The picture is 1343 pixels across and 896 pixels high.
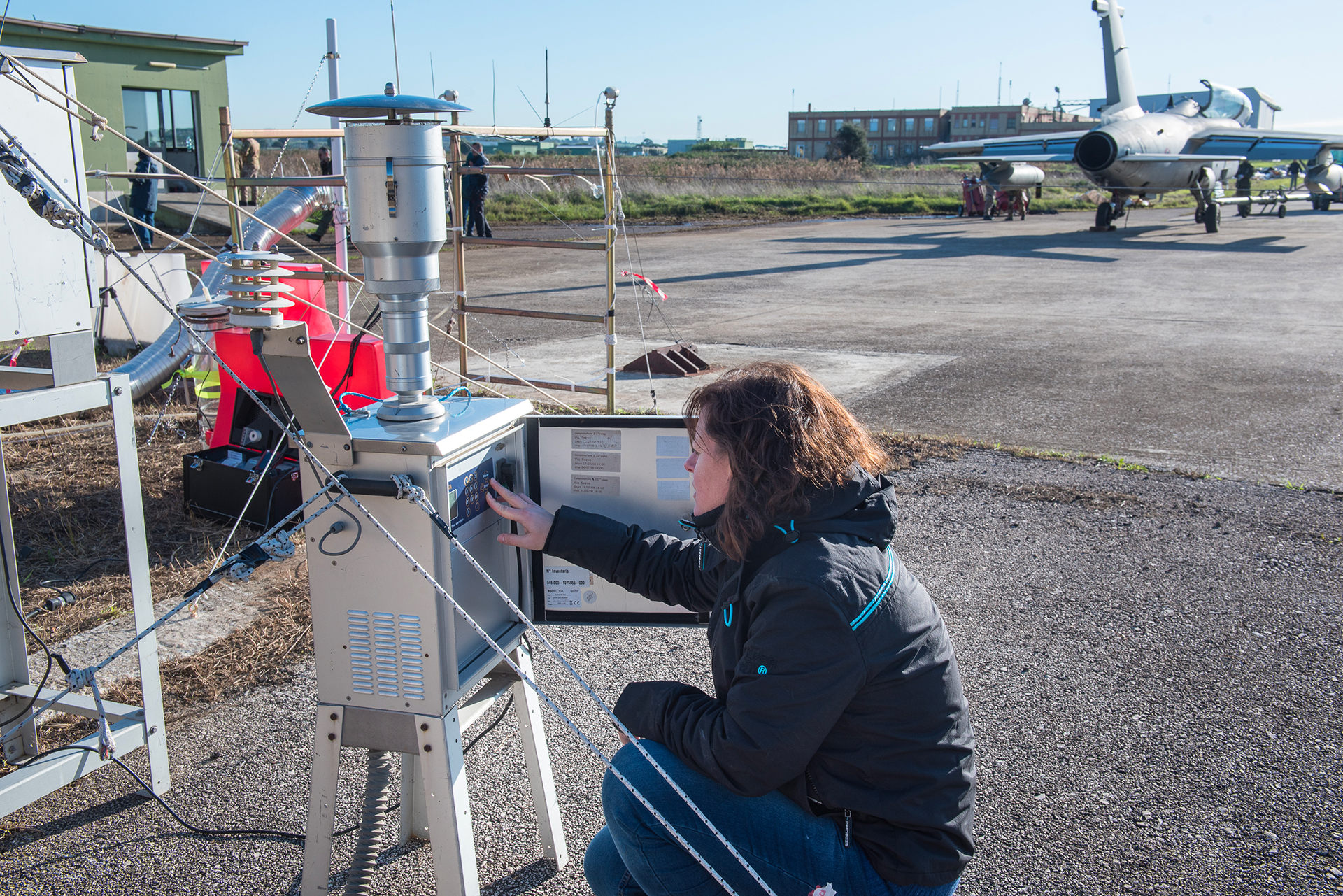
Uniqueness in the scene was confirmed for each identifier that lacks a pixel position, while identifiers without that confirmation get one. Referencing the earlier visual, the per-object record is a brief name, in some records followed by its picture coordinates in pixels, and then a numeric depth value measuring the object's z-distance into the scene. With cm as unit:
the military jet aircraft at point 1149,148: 2395
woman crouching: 175
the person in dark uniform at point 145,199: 1773
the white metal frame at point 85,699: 281
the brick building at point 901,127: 11069
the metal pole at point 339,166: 744
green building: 2545
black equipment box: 521
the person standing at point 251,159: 917
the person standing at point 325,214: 1772
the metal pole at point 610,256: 709
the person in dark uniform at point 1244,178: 3000
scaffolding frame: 709
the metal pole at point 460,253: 754
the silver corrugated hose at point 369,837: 242
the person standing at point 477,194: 1569
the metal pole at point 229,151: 676
